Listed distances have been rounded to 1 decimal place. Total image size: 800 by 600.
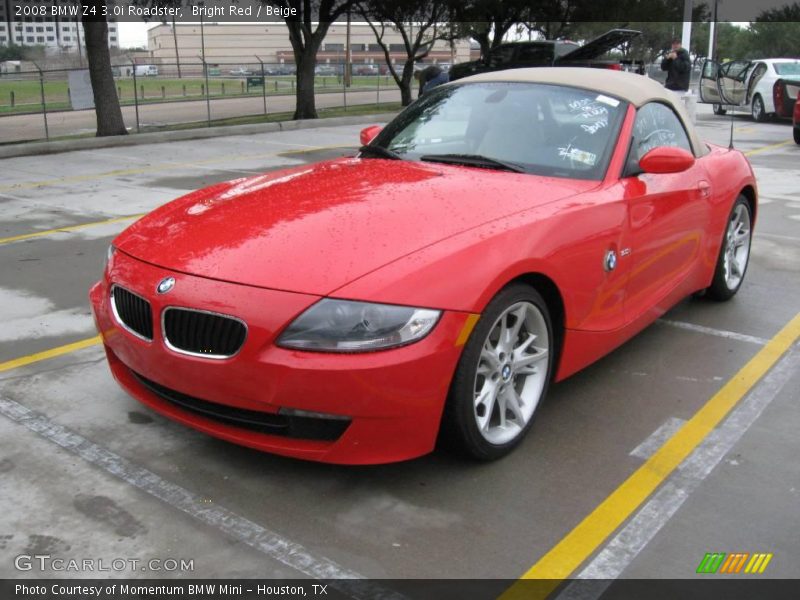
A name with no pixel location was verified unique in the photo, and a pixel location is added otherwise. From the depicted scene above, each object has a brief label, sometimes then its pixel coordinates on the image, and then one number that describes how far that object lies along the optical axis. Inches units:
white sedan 771.4
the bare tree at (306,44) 762.8
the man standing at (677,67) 663.8
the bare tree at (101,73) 591.5
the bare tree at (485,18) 1070.4
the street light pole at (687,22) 931.3
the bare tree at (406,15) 979.3
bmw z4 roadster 113.4
